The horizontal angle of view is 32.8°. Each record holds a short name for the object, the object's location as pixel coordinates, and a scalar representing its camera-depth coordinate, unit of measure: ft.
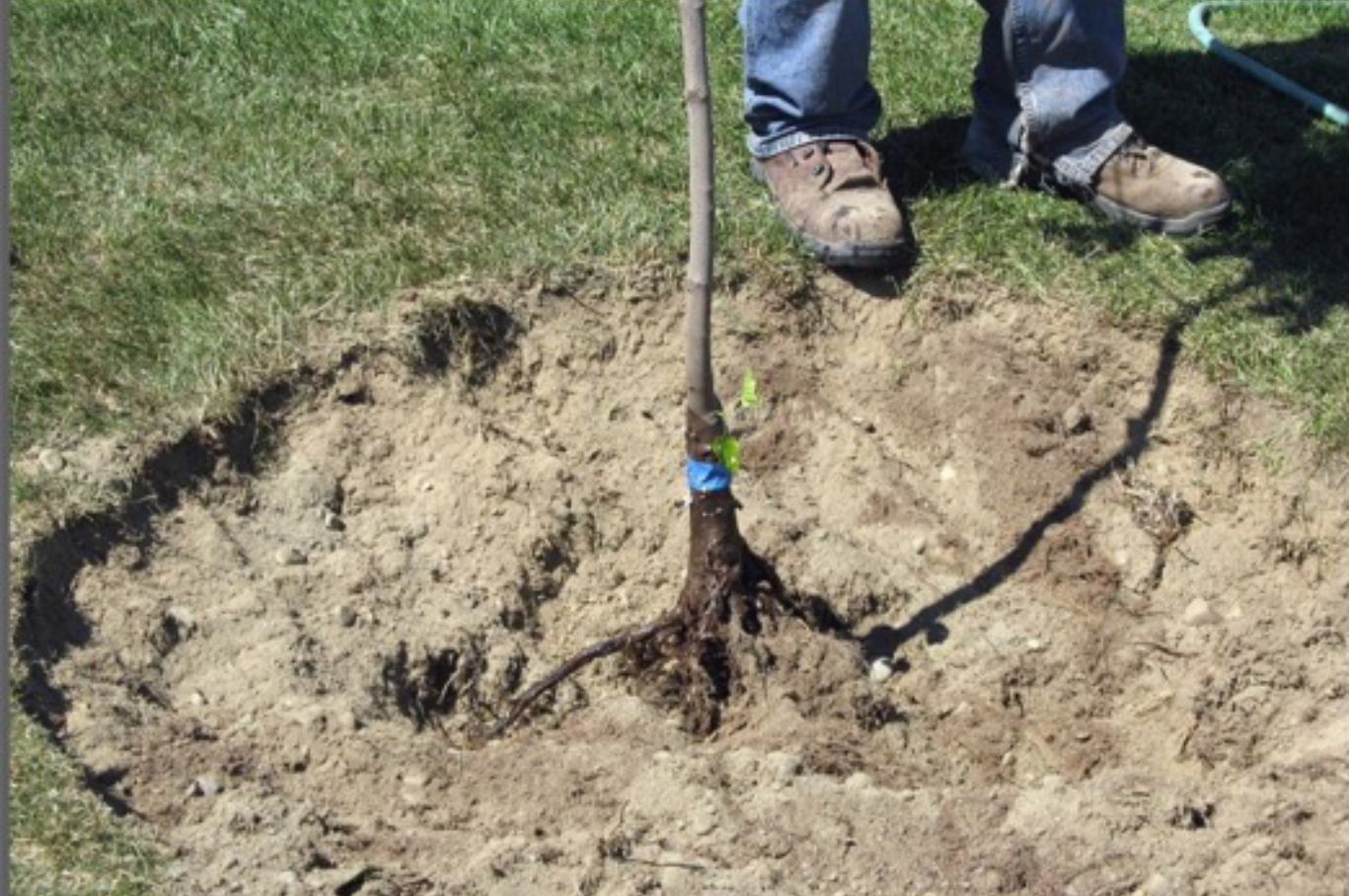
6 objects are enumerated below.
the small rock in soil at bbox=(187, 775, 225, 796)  11.58
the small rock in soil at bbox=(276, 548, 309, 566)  13.55
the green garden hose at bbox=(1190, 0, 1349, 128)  18.29
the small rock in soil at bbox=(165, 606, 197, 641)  12.89
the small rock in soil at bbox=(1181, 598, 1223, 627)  13.79
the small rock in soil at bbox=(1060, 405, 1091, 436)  14.94
